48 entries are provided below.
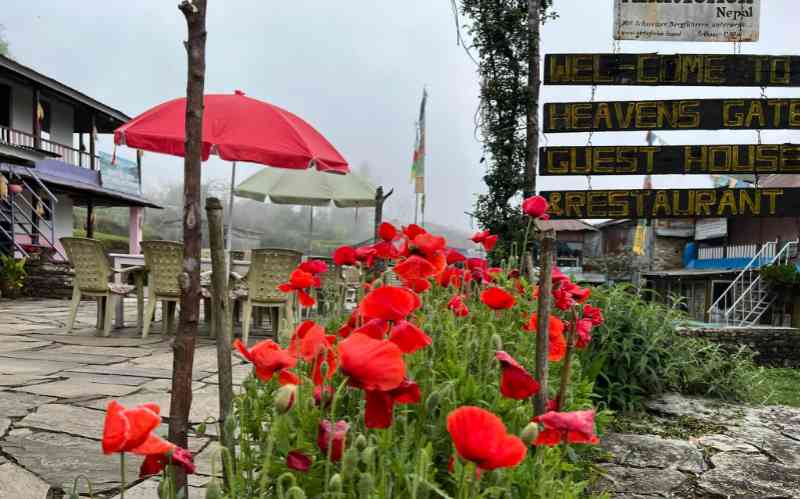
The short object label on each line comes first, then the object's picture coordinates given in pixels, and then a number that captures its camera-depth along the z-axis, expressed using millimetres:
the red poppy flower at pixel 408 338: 940
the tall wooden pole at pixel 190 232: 1109
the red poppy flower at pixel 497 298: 1462
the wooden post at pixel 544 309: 1145
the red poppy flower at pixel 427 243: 1528
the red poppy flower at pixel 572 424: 833
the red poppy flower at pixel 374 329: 1008
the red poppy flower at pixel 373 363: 778
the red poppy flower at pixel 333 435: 875
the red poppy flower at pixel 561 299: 1864
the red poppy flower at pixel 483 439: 653
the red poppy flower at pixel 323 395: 1005
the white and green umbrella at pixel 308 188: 9000
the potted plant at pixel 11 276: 10062
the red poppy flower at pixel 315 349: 1072
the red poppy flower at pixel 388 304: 1020
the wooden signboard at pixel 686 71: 5855
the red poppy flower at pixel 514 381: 931
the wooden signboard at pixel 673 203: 5820
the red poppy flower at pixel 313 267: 1876
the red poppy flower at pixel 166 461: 797
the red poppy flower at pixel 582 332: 1720
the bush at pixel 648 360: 3256
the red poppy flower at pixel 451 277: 2051
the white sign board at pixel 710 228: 20859
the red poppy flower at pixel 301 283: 1697
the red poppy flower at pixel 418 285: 1578
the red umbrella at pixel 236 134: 4988
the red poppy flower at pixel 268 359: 969
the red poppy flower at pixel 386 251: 1790
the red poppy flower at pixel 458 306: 1752
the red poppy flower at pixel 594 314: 2159
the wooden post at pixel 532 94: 5926
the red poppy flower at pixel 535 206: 1759
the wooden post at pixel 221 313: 1138
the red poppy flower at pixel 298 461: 890
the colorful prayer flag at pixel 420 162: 16469
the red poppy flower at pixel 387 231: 1807
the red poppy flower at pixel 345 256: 1901
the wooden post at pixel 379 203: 4141
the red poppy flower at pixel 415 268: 1474
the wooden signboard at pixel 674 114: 5809
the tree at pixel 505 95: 6188
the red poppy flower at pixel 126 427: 700
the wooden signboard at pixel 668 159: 5844
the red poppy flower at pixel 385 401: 832
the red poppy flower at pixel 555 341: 1447
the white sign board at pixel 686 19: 6055
